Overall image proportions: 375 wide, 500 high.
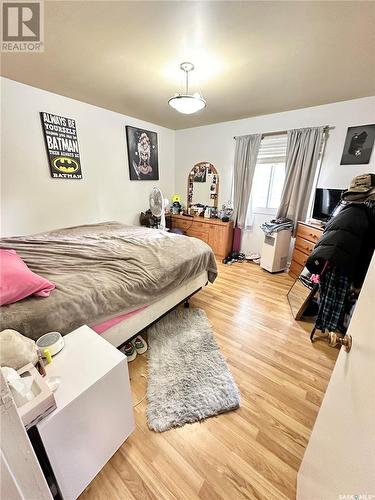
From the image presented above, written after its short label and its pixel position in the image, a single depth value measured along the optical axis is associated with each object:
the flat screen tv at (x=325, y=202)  2.61
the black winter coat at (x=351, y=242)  1.42
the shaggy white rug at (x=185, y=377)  1.28
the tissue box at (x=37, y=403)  0.68
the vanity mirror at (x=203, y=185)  4.12
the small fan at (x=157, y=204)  3.20
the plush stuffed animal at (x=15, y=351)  0.80
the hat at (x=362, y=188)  1.49
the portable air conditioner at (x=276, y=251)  3.19
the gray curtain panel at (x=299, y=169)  2.91
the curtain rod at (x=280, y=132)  2.80
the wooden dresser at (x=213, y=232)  3.80
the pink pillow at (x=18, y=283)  1.13
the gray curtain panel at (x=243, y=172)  3.44
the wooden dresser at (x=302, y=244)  2.66
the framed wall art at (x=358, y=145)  2.57
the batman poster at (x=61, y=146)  2.74
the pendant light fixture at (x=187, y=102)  1.95
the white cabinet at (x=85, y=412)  0.80
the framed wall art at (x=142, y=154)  3.73
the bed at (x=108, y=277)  1.18
